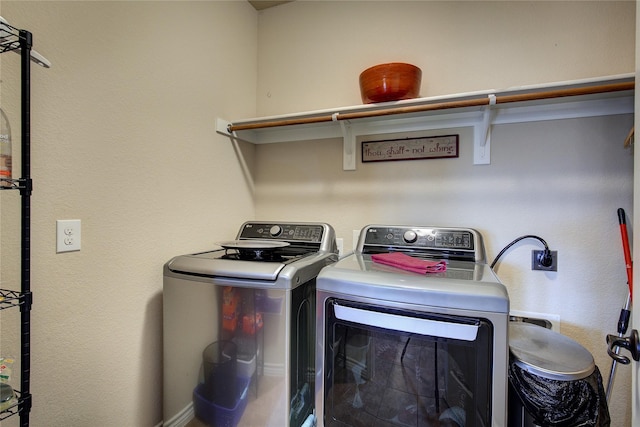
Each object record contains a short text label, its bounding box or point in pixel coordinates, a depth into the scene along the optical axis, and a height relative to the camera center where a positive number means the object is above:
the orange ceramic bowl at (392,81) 1.38 +0.62
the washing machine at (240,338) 1.06 -0.49
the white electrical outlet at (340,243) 1.81 -0.19
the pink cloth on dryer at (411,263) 1.04 -0.19
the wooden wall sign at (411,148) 1.60 +0.37
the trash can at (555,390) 0.87 -0.53
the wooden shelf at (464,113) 1.20 +0.50
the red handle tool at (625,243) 1.20 -0.12
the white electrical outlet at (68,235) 0.98 -0.09
